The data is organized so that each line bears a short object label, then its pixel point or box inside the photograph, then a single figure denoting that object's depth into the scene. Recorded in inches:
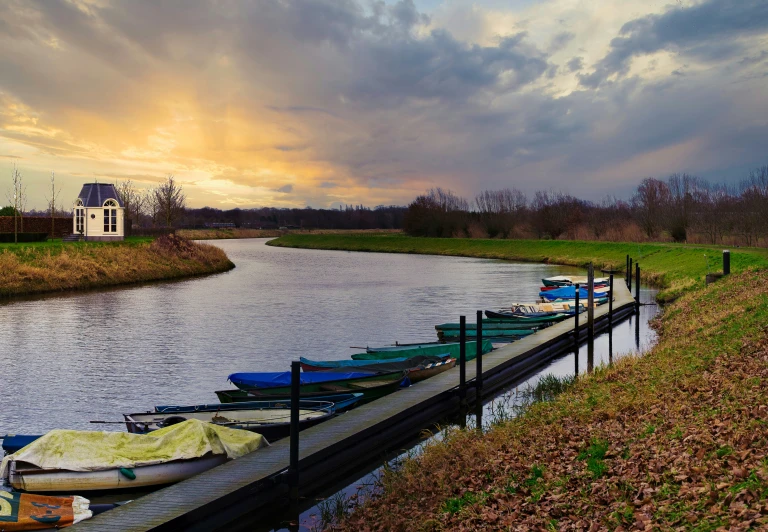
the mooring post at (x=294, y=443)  379.9
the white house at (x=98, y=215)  2591.0
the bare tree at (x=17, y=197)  2665.4
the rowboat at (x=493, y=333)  981.2
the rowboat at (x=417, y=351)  781.9
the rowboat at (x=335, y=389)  586.2
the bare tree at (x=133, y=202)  4869.6
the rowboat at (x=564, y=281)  1711.4
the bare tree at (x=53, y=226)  2785.4
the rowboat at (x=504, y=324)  1023.7
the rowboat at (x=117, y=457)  390.3
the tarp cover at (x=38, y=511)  332.5
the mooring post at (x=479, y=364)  647.8
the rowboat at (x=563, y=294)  1494.8
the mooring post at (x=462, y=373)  610.2
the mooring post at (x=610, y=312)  1141.9
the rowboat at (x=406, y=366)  685.9
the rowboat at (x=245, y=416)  491.5
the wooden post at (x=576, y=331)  954.8
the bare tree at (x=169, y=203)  4033.0
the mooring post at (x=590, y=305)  941.2
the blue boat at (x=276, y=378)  636.0
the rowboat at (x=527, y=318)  1080.2
